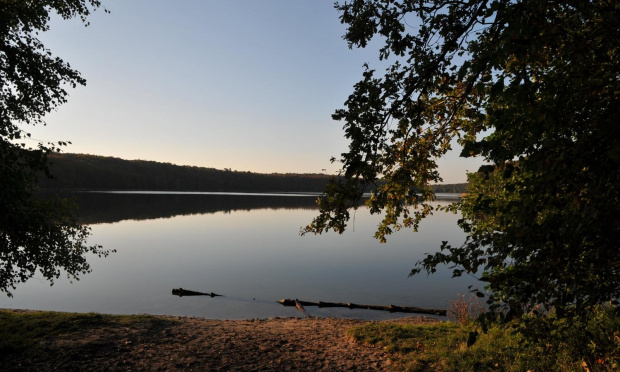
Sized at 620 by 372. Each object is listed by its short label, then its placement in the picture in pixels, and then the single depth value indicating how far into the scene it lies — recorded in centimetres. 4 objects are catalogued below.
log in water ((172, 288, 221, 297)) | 2433
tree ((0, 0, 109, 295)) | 943
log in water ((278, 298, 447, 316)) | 2019
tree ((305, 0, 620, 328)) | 368
